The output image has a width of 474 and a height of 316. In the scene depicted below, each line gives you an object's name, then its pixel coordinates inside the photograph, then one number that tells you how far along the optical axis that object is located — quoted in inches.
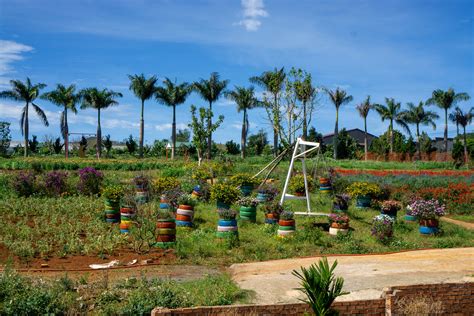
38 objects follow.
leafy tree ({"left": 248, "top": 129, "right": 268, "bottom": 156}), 2343.8
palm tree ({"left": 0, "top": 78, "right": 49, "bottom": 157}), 1877.5
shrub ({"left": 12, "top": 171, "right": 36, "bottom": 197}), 727.7
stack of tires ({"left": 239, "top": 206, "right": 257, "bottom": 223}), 583.2
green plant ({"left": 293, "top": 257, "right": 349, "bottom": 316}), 279.6
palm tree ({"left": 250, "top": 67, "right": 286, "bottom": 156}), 1048.8
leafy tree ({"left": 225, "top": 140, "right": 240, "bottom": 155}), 2306.8
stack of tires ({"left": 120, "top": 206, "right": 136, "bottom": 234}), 497.4
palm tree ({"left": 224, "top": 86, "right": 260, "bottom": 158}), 2009.1
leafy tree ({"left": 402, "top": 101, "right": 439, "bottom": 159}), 2365.9
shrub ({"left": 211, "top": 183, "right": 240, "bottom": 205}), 596.7
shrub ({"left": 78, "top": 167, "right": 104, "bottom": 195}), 749.3
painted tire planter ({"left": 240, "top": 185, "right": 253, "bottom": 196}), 747.6
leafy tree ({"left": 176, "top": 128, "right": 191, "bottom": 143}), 3017.7
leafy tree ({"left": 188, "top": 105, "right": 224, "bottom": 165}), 1194.6
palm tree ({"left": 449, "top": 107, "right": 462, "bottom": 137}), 2203.5
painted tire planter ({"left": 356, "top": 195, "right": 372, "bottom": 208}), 699.4
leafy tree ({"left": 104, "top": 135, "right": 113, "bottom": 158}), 2219.5
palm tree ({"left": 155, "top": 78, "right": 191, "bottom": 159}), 2003.0
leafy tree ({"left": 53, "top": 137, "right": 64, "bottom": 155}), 2285.9
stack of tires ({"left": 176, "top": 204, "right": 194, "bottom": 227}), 539.8
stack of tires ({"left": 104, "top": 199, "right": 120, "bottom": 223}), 555.2
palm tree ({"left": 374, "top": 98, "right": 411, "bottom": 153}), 2297.0
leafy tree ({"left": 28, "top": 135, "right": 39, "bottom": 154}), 2303.2
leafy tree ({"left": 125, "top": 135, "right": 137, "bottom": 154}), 2311.3
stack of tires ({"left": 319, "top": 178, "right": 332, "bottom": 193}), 785.7
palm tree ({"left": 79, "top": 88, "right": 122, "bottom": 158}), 2001.7
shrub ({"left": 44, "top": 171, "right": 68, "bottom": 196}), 730.8
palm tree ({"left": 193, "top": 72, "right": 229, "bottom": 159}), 1987.0
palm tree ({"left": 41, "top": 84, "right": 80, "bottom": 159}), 1977.1
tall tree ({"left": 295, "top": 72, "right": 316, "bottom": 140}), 1060.5
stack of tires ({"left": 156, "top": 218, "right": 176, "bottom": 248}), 455.8
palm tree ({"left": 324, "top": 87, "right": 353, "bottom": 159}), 2108.8
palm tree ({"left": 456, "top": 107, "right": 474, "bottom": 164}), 2174.0
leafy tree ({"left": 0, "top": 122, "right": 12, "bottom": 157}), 2164.7
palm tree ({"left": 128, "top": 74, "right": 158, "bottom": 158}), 1971.0
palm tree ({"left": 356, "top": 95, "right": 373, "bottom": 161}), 2240.4
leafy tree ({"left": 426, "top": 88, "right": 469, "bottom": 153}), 2223.2
